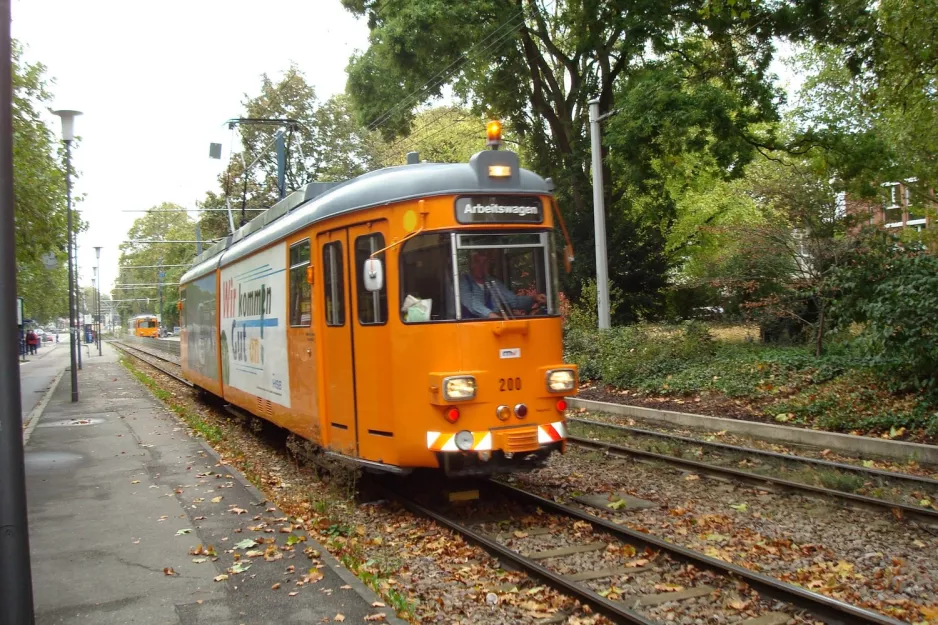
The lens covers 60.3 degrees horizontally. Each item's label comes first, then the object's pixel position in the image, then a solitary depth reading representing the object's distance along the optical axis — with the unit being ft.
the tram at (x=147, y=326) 280.72
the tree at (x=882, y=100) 40.98
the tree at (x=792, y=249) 50.65
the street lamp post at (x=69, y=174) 60.13
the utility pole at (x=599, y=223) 60.44
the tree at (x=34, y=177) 44.86
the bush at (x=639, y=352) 56.08
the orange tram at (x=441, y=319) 23.93
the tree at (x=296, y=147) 128.47
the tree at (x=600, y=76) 61.93
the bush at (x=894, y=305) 36.91
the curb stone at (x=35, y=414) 49.71
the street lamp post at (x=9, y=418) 13.58
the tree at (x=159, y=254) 256.73
